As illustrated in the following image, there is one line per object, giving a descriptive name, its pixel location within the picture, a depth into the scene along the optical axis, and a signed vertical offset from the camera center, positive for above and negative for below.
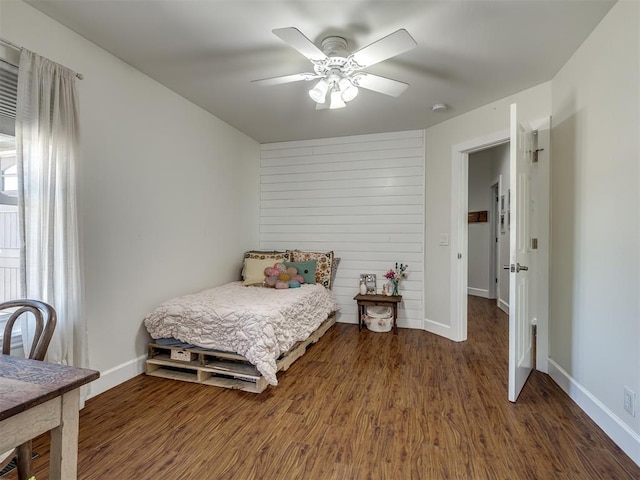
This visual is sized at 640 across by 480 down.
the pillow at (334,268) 4.29 -0.44
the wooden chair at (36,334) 1.17 -0.37
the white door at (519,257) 2.23 -0.16
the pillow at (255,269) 3.86 -0.40
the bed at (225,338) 2.41 -0.81
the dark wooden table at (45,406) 0.82 -0.46
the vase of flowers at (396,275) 4.08 -0.50
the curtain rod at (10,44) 1.75 +1.05
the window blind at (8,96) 1.86 +0.82
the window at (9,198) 1.90 +0.23
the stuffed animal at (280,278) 3.62 -0.48
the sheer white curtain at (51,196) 1.83 +0.24
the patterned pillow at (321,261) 4.13 -0.33
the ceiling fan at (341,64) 1.81 +1.10
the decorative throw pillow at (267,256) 4.04 -0.26
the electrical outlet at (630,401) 1.71 -0.88
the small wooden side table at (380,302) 3.86 -0.79
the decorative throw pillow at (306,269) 3.94 -0.41
